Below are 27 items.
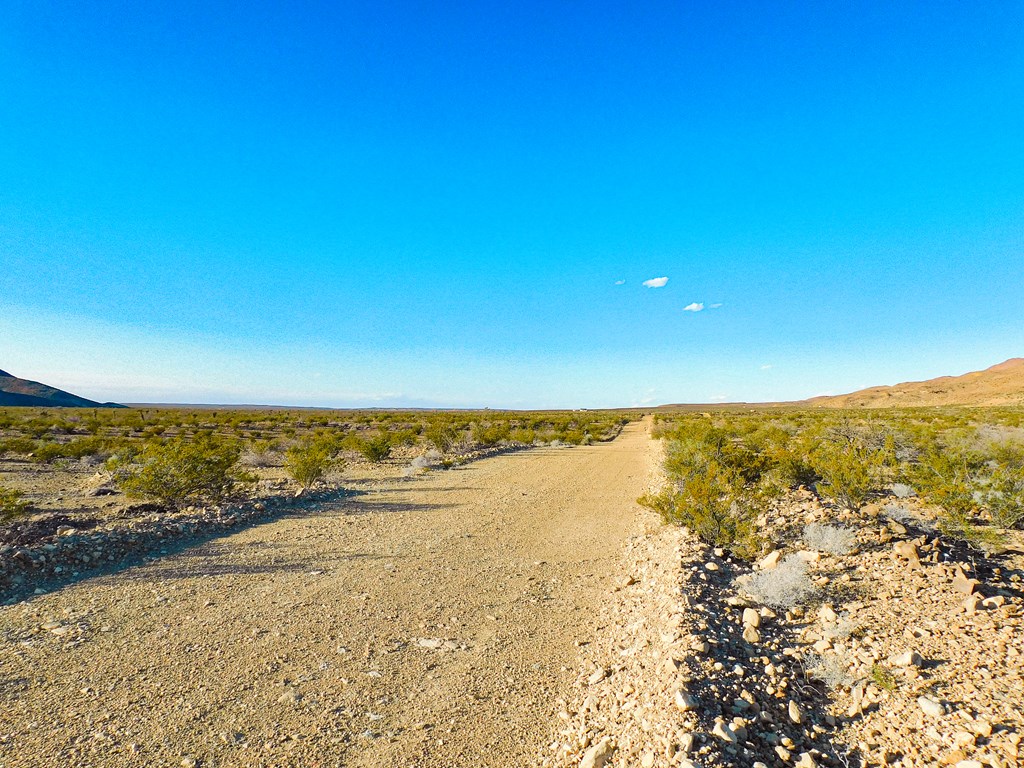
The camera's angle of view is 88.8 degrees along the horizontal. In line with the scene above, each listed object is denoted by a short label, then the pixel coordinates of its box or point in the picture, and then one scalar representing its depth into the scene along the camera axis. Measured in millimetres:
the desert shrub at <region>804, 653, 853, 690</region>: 4473
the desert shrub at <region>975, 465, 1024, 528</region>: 9109
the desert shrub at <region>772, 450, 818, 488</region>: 13406
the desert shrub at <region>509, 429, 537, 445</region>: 35650
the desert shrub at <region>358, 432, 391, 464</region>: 22639
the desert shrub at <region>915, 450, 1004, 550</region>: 7910
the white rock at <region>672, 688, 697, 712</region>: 3904
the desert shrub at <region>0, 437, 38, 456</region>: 23406
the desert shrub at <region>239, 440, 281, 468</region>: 23391
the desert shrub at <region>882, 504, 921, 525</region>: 9547
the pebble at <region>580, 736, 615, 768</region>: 3576
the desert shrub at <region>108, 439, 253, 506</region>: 12094
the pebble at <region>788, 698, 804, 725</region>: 4016
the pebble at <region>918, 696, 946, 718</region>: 3803
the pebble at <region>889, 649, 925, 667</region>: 4531
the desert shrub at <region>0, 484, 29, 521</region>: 9773
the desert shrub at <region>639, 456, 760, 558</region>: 8469
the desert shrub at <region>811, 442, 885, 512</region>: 10562
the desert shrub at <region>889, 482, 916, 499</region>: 11812
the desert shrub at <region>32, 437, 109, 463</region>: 21859
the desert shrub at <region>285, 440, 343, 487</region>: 14680
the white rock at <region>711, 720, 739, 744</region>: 3621
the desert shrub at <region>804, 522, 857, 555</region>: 7945
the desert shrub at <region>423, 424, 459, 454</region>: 28375
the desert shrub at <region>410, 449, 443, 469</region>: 20709
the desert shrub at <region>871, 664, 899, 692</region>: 4211
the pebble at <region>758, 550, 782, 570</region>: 7703
